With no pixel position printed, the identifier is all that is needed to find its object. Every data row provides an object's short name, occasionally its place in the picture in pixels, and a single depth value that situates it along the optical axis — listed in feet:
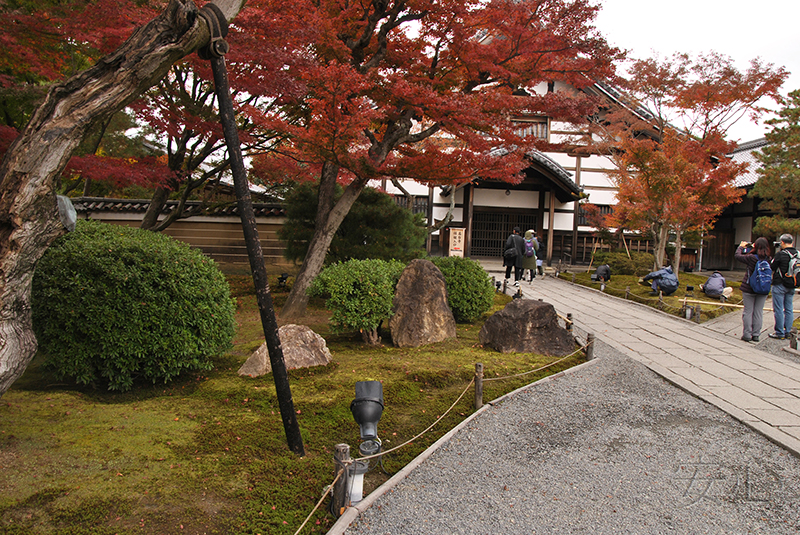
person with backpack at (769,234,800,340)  25.57
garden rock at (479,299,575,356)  22.30
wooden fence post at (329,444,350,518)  9.64
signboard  53.67
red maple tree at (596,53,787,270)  45.93
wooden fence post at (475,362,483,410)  15.78
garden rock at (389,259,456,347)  22.82
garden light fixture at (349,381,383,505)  11.22
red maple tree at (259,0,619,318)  24.40
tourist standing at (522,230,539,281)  48.14
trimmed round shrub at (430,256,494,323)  27.22
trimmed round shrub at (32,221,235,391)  14.11
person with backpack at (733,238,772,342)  25.88
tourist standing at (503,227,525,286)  45.24
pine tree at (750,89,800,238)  53.57
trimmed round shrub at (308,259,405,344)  21.80
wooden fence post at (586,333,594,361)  21.78
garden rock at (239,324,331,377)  17.39
